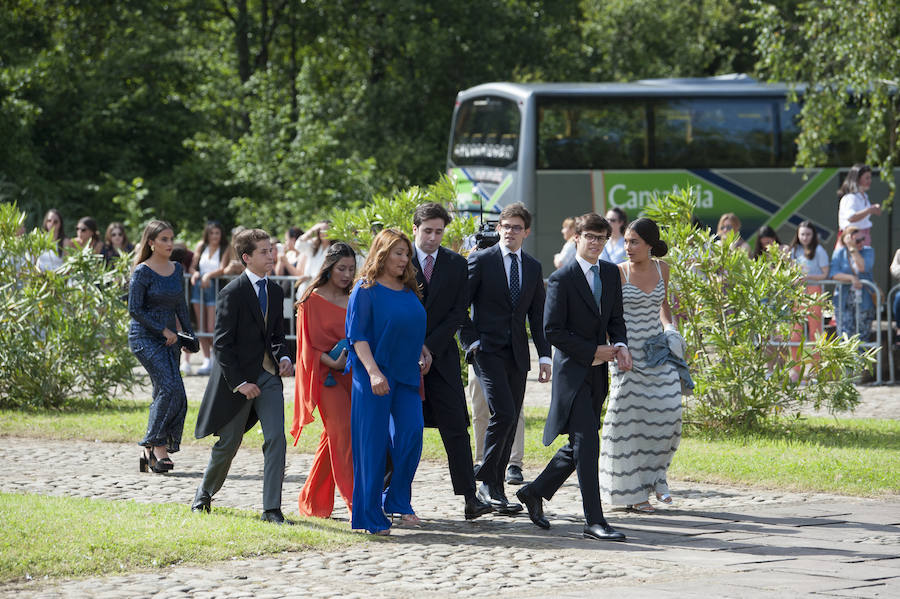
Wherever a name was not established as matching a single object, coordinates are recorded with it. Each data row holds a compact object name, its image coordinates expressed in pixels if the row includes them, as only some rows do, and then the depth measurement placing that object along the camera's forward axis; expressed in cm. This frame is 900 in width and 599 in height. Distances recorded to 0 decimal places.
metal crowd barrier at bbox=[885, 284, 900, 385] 2722
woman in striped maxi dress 1529
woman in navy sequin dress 1802
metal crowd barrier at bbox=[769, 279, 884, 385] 2679
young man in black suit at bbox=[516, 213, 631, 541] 1366
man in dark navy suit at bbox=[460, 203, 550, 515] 1521
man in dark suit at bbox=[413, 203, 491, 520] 1461
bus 4226
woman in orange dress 1434
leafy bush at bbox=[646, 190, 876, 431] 1983
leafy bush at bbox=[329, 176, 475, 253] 2067
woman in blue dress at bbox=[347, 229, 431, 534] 1362
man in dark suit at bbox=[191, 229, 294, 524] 1415
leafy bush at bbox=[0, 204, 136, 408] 2393
